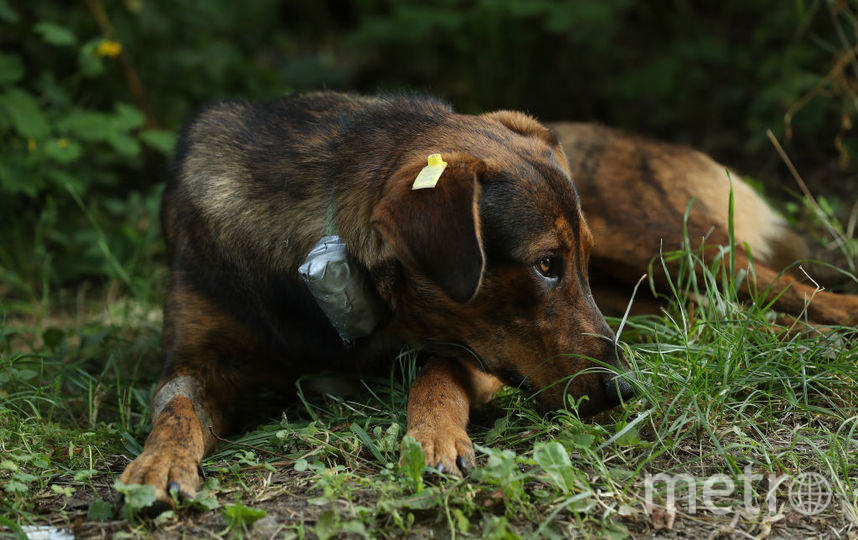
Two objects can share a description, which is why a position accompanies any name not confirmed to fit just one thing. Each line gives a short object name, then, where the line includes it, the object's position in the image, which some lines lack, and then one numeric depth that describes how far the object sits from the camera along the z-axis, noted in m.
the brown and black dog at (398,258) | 2.52
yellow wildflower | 5.28
